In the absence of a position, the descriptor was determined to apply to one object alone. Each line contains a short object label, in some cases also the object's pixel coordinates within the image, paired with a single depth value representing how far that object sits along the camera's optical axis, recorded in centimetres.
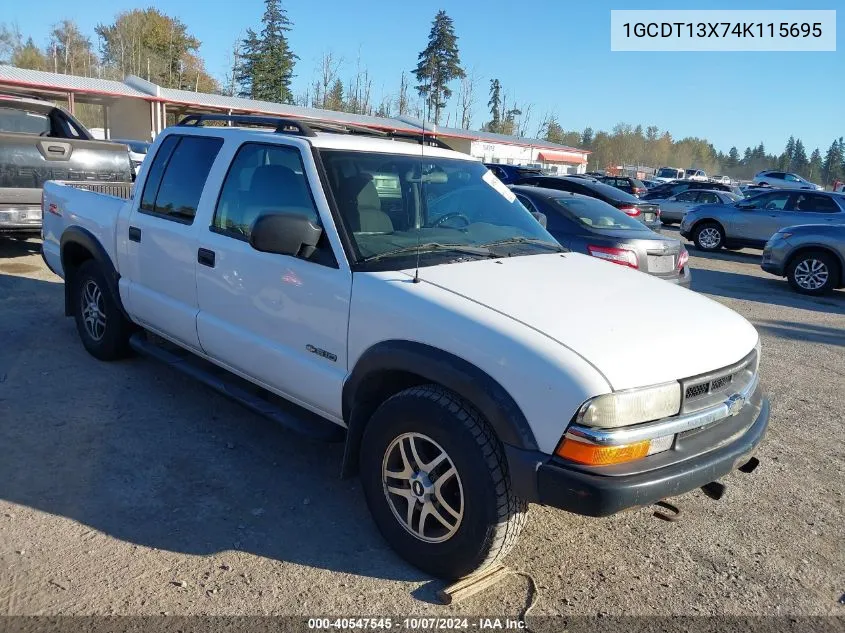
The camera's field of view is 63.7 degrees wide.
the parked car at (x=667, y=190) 2400
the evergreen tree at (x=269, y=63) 6203
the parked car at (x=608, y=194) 1173
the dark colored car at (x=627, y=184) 2636
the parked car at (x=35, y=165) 845
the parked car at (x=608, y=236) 754
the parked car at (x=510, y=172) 1609
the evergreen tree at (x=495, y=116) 8562
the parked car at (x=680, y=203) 2131
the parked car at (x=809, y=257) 1139
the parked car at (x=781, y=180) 4042
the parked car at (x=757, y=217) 1517
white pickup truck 262
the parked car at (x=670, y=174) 5316
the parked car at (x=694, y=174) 5685
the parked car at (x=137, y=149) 1781
